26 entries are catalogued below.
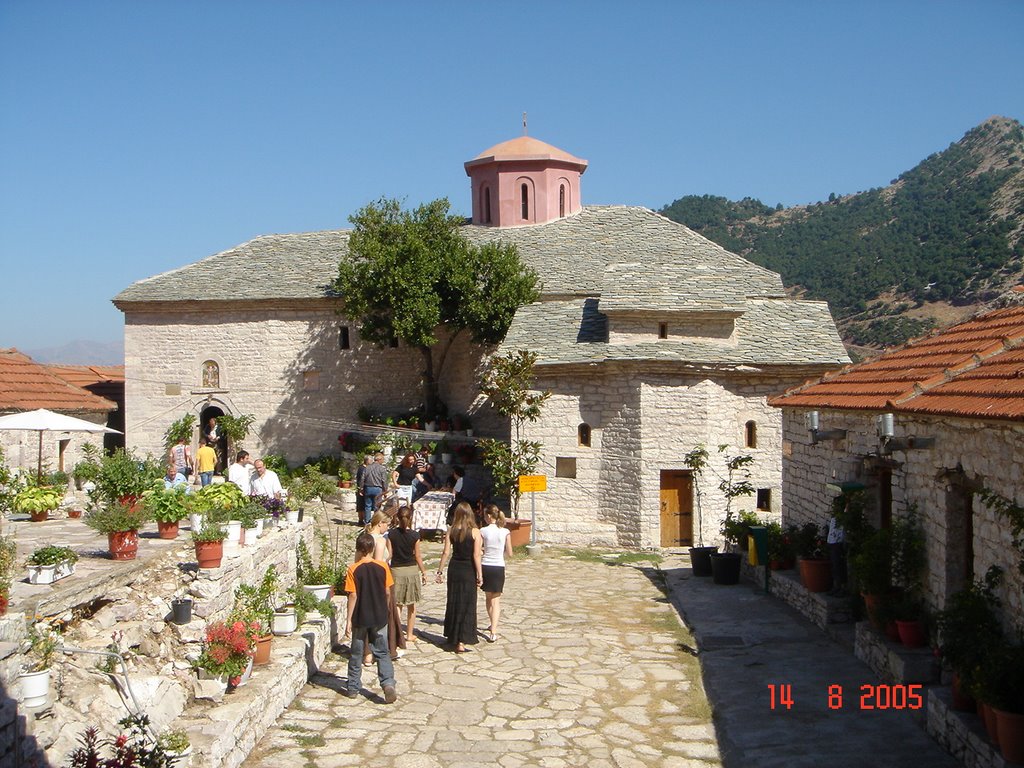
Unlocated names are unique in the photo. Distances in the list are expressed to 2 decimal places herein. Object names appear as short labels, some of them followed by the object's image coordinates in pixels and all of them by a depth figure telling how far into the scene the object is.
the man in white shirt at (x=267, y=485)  13.48
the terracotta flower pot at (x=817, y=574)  12.07
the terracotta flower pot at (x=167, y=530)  10.64
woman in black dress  10.91
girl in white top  11.56
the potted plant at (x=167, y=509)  10.39
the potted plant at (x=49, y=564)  7.68
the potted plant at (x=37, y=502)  11.54
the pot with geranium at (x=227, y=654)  7.92
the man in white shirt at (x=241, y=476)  14.34
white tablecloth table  19.26
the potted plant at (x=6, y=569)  6.48
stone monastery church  20.58
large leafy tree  25.59
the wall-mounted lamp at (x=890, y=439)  9.47
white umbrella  15.42
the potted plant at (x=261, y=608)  8.81
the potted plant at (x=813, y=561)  12.09
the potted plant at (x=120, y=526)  8.86
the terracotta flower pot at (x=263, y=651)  8.75
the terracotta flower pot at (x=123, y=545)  8.98
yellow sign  19.42
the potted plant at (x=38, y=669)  6.07
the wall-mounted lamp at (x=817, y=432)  12.13
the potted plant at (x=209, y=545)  9.09
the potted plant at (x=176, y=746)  6.30
